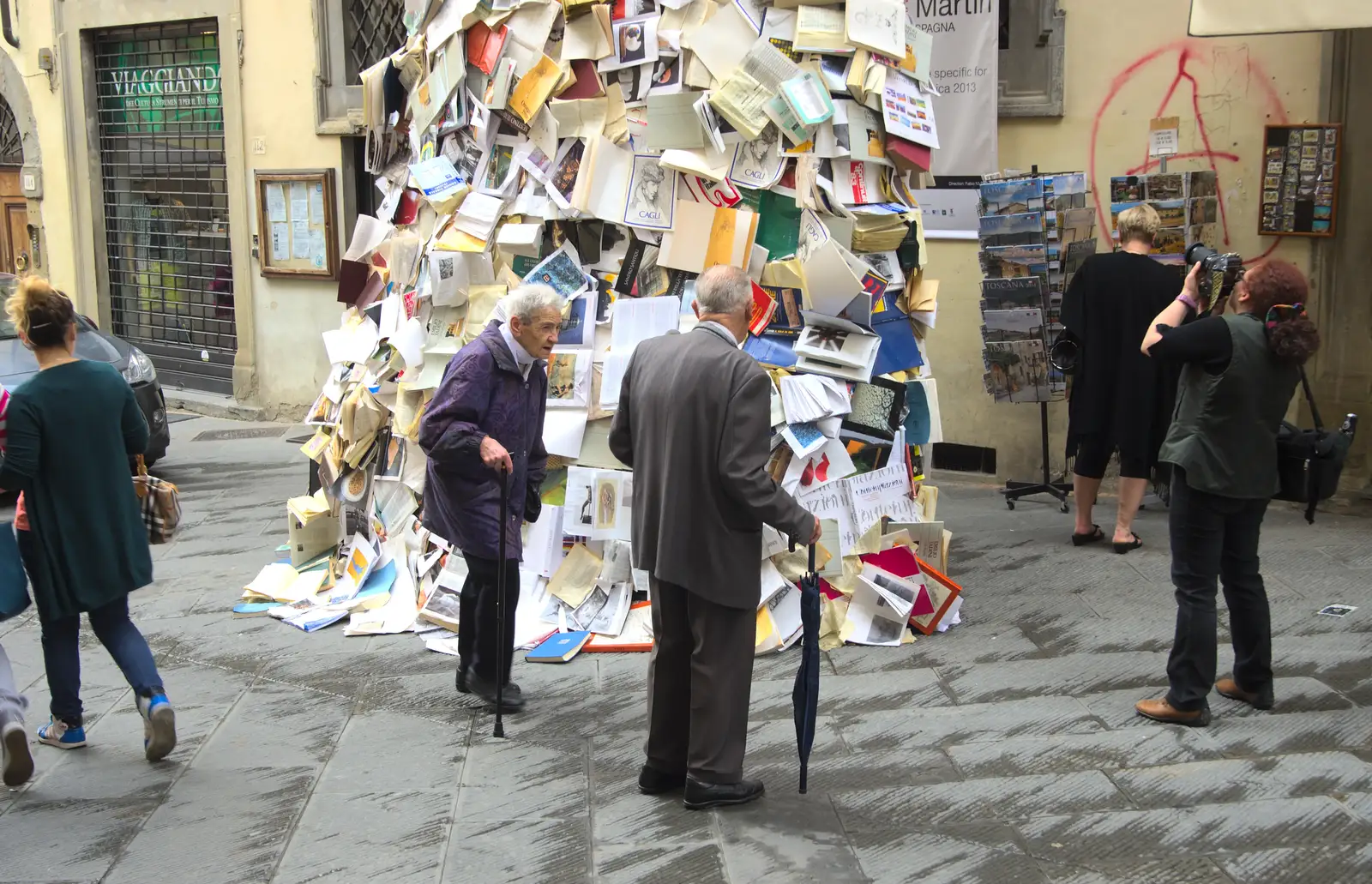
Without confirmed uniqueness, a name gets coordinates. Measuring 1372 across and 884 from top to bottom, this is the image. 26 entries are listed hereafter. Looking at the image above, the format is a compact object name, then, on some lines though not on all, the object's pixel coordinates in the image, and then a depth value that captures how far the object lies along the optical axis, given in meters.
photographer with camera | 4.58
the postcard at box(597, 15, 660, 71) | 5.88
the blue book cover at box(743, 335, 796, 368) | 5.89
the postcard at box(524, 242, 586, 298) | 6.11
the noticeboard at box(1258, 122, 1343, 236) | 7.70
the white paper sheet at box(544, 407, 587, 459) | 6.05
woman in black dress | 7.04
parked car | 9.41
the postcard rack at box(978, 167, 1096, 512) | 7.80
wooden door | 15.62
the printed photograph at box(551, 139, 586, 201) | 6.07
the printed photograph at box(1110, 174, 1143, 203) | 7.90
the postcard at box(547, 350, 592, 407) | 6.05
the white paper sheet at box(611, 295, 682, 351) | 5.97
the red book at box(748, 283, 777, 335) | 5.90
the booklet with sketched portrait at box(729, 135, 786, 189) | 5.80
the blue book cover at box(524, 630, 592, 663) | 5.81
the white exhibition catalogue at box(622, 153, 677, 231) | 5.96
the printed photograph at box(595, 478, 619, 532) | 6.03
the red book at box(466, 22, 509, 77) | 6.24
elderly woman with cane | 5.03
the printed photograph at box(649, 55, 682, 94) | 5.86
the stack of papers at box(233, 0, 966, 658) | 5.78
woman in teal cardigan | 4.60
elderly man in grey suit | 4.08
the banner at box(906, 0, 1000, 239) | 8.49
